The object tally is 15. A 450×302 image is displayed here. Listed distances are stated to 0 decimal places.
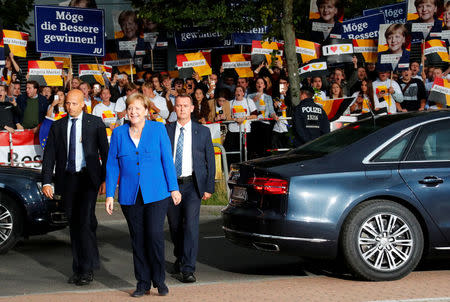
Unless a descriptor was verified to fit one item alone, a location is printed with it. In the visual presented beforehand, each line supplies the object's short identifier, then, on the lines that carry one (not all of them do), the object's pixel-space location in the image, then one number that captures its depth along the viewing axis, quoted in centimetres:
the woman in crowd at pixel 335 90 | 1664
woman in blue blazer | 724
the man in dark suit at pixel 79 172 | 813
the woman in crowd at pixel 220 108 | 1675
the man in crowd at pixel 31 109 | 1626
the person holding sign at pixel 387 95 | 1688
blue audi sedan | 772
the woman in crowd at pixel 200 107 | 1605
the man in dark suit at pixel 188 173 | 833
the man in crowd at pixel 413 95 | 1761
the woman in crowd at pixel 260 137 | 1664
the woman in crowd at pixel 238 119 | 1650
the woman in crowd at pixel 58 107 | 1577
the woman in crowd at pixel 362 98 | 1689
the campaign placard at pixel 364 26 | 1994
